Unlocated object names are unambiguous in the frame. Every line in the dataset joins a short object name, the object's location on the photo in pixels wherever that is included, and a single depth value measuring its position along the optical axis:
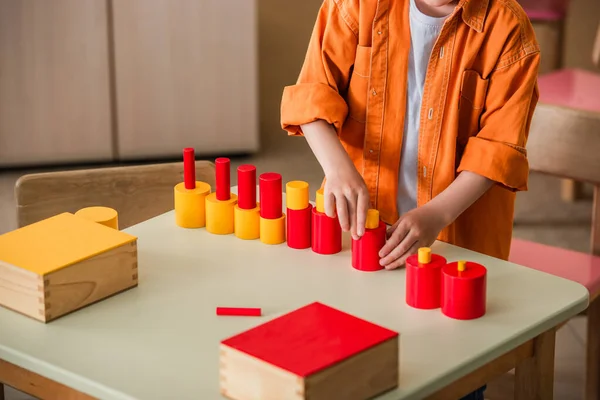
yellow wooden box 1.75
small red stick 1.78
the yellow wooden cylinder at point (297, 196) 1.98
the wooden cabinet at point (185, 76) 3.83
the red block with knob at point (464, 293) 1.76
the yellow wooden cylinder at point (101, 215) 1.95
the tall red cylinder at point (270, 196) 1.99
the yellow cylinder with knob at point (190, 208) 2.03
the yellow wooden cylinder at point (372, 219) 1.91
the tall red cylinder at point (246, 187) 2.01
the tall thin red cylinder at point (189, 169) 2.05
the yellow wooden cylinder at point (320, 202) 1.97
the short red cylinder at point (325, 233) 1.94
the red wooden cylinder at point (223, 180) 2.03
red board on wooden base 1.55
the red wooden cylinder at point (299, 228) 1.96
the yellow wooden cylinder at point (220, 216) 2.02
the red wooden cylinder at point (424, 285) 1.79
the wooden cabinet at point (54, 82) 3.74
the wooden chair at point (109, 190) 2.19
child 2.00
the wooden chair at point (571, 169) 2.43
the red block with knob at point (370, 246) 1.89
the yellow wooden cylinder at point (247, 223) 2.00
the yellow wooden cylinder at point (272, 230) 1.98
